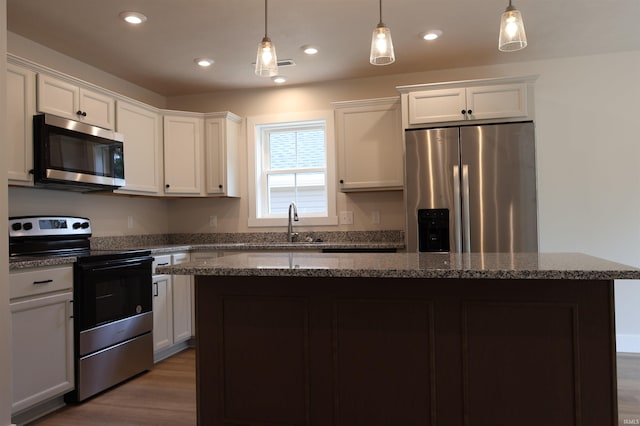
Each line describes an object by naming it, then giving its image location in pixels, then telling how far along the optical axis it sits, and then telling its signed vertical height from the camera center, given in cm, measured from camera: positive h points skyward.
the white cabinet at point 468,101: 356 +95
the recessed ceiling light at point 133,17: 299 +139
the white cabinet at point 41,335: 251 -64
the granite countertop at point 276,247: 377 -21
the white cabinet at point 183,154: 429 +67
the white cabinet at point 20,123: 278 +65
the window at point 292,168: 454 +56
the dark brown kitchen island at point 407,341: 175 -51
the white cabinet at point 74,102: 301 +89
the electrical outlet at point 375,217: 438 +3
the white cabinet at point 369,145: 403 +68
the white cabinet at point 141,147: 382 +68
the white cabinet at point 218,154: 444 +67
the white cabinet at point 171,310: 366 -73
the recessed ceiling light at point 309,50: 363 +139
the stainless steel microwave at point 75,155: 293 +50
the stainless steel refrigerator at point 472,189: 346 +23
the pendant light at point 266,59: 206 +74
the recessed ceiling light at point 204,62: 386 +140
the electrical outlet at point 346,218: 445 +2
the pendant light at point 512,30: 180 +75
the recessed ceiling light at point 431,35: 338 +140
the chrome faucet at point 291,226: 433 -4
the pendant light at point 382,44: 193 +75
